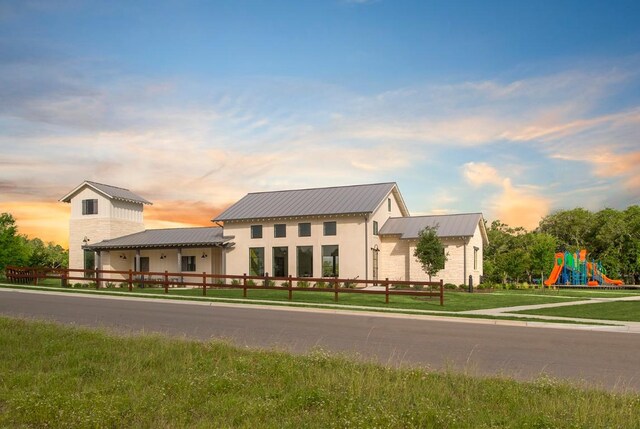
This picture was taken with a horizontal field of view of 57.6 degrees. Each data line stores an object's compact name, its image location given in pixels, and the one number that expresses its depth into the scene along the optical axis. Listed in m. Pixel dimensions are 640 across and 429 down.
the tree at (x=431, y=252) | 34.03
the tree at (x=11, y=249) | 49.09
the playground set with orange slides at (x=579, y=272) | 53.28
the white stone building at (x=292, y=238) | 39.38
